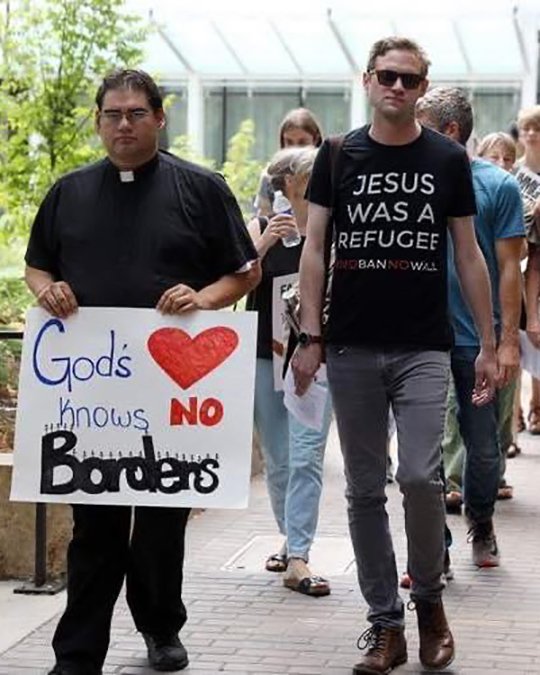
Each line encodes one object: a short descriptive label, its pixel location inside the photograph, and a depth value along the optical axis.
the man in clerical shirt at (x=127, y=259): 9.90
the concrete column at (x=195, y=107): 48.59
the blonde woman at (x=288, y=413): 12.71
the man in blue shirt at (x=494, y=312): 12.34
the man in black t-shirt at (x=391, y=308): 10.09
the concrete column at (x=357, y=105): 47.64
